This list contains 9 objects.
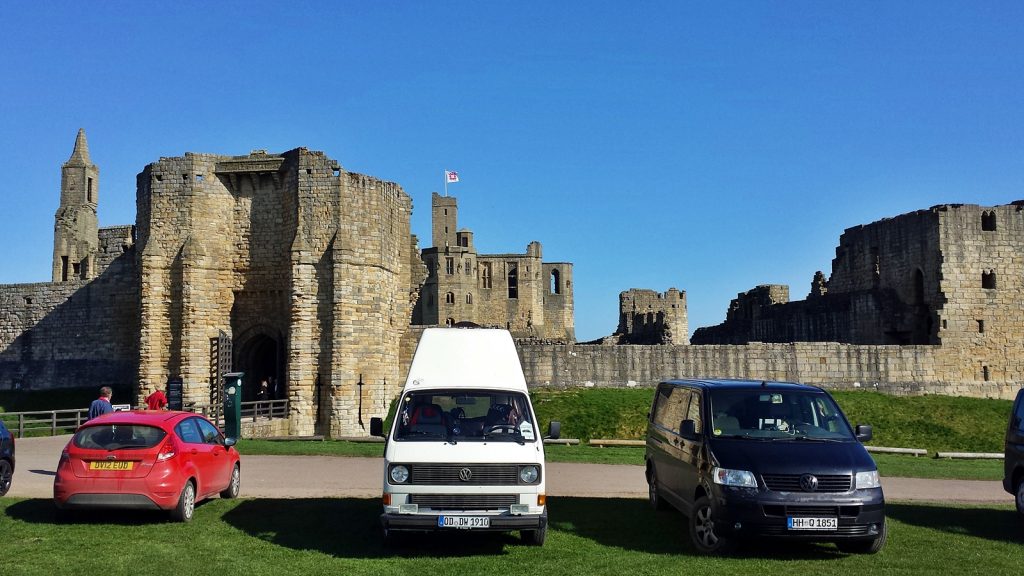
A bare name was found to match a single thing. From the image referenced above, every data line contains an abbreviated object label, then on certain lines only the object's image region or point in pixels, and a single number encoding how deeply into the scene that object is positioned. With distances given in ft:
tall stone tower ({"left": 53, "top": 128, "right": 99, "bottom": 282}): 193.32
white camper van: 31.22
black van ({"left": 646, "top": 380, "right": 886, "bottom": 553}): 30.19
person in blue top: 52.16
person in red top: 63.10
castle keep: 304.30
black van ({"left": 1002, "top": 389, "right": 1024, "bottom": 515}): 40.91
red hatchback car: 35.32
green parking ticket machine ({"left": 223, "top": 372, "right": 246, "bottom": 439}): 73.46
